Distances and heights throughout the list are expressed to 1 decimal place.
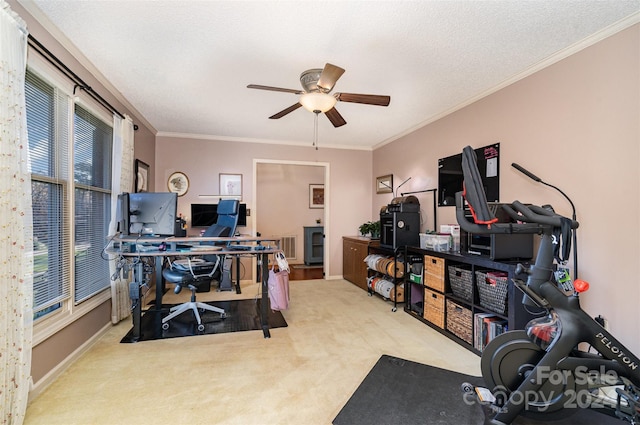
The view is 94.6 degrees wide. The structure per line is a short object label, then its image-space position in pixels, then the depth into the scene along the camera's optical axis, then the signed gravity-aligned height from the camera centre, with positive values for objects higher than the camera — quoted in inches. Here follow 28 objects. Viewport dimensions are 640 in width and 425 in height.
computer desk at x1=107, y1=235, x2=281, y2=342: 111.0 -16.0
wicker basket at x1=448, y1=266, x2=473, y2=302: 108.6 -26.7
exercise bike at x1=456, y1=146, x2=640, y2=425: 60.5 -30.2
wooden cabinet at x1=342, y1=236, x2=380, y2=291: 187.0 -31.6
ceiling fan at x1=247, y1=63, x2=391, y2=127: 95.5 +38.1
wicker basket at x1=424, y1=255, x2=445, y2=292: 121.8 -25.8
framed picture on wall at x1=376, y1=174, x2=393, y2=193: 198.8 +19.9
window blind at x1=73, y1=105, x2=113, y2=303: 102.9 +4.7
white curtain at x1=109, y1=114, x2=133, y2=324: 122.4 +12.3
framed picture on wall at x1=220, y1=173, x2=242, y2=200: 199.5 +18.3
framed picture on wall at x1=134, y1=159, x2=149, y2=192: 155.6 +19.3
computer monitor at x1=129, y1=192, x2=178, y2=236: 110.5 -1.0
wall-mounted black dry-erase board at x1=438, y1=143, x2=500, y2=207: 118.9 +17.2
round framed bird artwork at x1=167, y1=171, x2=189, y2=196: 191.3 +18.7
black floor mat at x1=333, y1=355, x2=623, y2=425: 67.2 -48.0
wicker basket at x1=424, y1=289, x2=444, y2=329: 121.2 -40.4
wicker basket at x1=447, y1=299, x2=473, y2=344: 107.3 -41.1
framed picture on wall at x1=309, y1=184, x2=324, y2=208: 289.6 +14.7
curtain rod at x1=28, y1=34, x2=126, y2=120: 77.0 +43.0
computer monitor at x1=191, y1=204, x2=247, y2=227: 190.4 -2.2
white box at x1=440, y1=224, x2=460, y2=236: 127.7 -7.6
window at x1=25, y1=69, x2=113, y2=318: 81.7 +4.8
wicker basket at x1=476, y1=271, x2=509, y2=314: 95.9 -26.0
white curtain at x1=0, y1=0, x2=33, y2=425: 60.5 -4.0
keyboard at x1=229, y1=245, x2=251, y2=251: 122.7 -15.1
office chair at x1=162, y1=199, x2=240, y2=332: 123.6 -26.4
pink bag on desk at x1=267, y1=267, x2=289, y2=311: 130.9 -35.1
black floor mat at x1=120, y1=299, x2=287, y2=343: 119.2 -48.8
